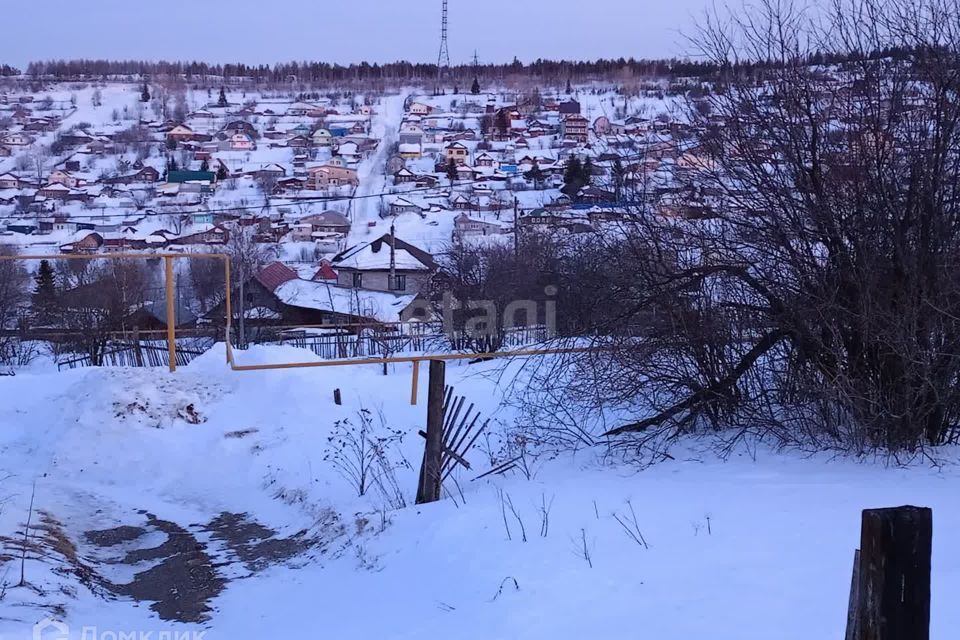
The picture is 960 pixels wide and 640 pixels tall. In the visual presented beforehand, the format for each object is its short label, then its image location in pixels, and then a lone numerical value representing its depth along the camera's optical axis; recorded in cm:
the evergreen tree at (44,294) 2336
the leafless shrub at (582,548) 499
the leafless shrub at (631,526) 513
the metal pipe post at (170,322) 1247
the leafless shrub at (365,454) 802
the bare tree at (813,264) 647
